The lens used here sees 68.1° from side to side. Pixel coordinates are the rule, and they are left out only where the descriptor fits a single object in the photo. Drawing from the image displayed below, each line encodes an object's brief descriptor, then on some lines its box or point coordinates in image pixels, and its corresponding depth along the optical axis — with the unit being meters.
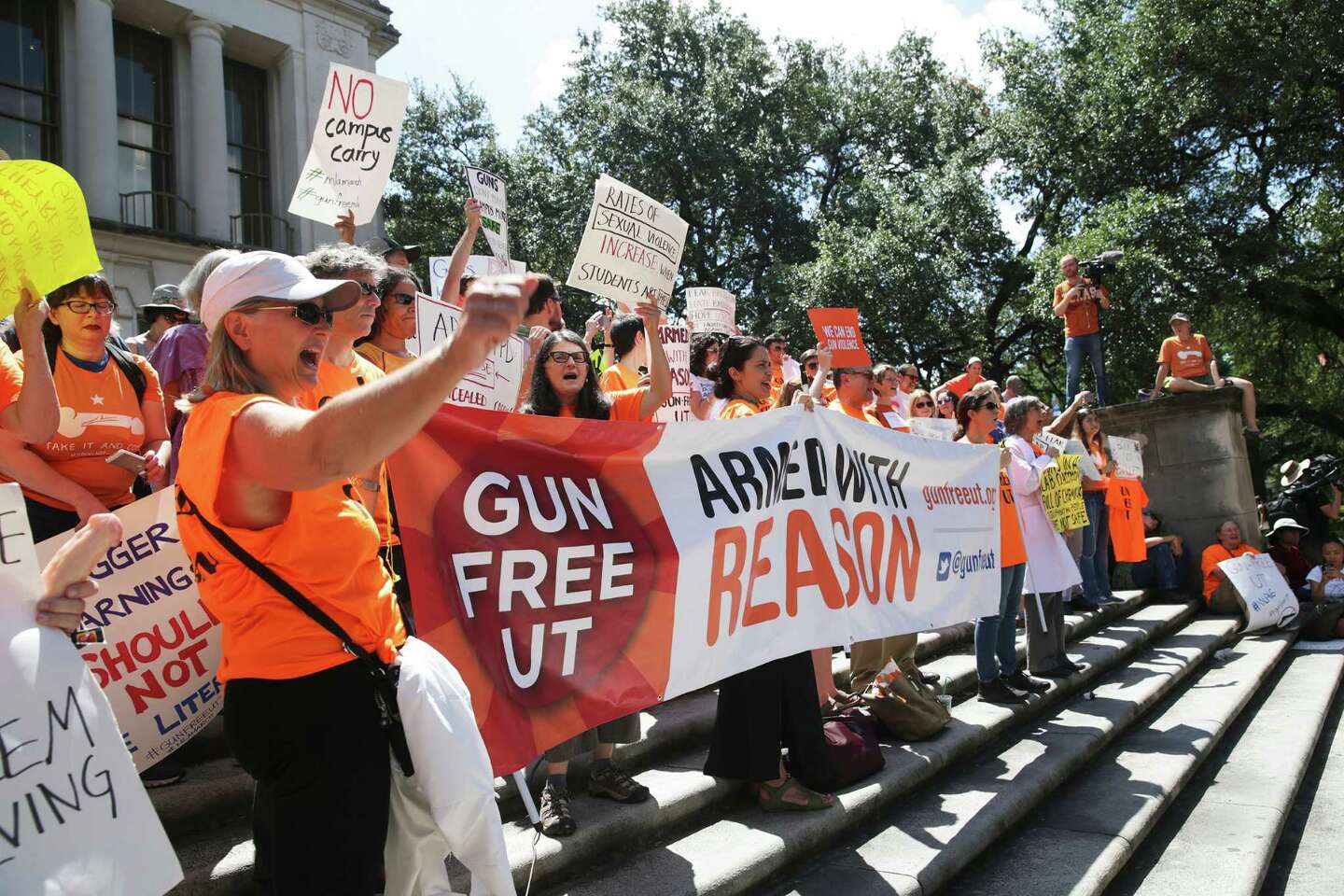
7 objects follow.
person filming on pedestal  12.10
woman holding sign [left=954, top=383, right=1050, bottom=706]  6.40
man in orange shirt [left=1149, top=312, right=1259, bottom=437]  12.71
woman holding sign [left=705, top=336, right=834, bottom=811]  4.23
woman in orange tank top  1.93
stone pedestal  12.38
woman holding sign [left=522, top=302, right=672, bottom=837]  3.74
